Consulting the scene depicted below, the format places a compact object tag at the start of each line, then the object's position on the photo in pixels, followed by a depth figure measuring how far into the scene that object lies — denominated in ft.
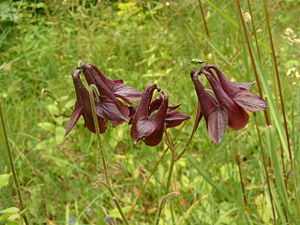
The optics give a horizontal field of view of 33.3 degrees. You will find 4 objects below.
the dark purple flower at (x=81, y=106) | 0.90
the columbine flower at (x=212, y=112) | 0.84
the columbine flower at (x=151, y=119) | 0.85
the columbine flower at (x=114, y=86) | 0.91
